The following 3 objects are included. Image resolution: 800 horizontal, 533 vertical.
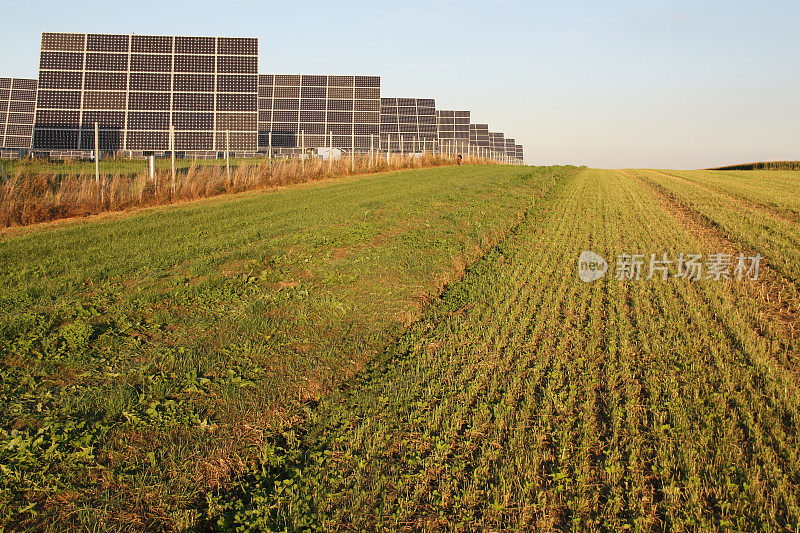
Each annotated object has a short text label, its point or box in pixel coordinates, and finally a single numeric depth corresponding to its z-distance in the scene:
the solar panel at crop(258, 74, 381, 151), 38.78
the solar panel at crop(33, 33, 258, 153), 24.11
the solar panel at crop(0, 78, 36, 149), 34.66
